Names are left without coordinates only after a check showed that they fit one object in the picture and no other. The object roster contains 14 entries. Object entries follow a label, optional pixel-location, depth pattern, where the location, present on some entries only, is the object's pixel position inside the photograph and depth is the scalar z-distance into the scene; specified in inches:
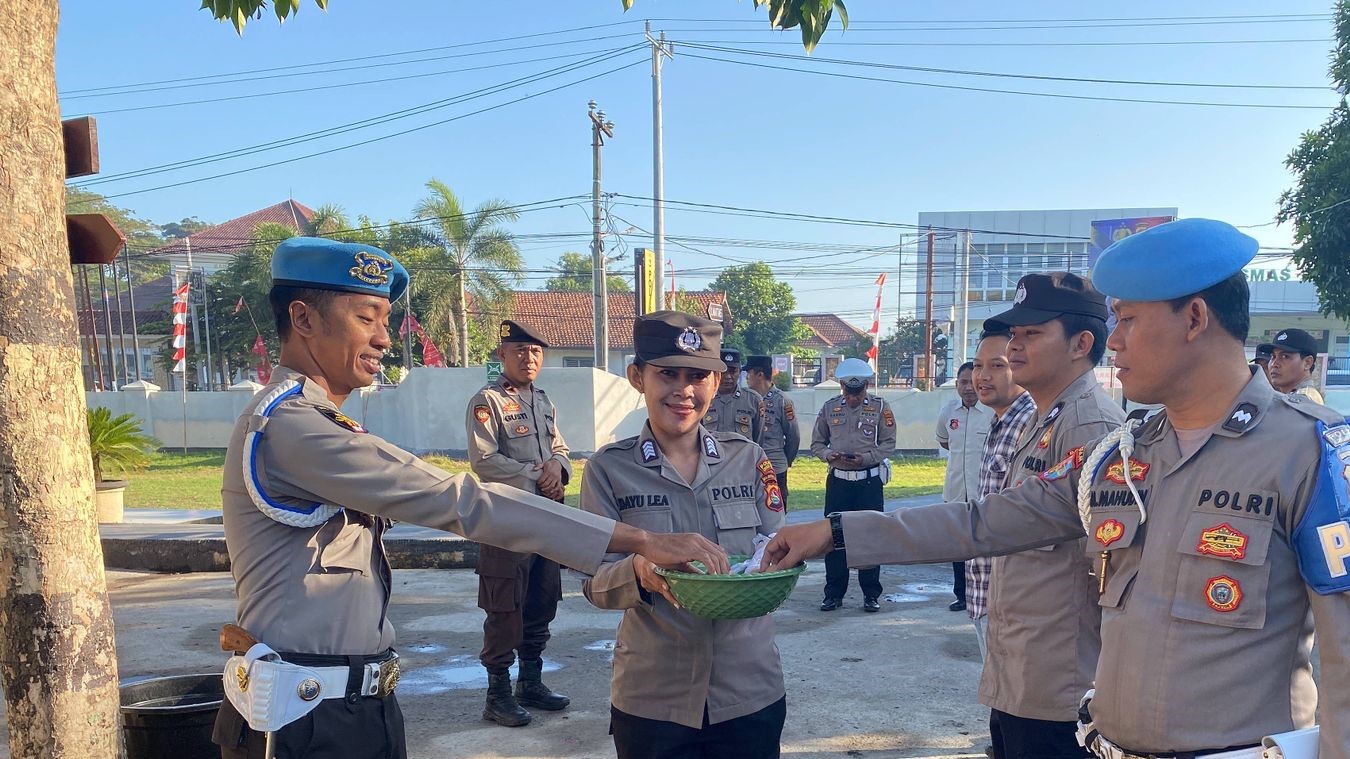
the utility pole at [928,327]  1212.5
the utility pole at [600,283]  860.0
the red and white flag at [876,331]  1101.1
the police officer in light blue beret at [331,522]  81.3
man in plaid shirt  143.2
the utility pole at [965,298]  1175.0
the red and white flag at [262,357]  1127.3
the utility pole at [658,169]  800.9
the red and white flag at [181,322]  1060.5
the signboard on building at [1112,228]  864.3
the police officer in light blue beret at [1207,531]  63.6
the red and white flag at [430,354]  1002.9
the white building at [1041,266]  1473.9
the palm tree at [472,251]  1040.2
